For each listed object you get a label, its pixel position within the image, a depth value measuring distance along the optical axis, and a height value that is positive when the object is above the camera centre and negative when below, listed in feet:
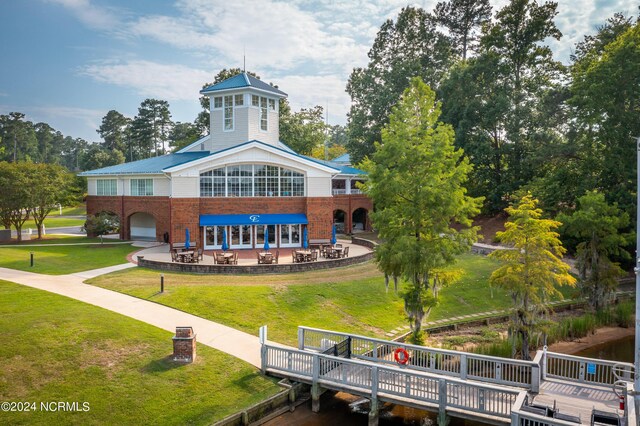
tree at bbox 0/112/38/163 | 346.95 +57.69
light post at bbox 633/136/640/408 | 34.35 -10.06
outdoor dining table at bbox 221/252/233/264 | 84.92 -9.36
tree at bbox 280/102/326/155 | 190.49 +33.03
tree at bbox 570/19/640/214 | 101.86 +21.78
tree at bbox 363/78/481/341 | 52.06 +0.91
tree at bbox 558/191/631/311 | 76.64 -7.18
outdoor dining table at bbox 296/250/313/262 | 89.56 -9.26
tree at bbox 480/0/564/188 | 138.31 +44.28
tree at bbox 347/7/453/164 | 165.37 +51.66
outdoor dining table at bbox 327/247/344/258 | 94.32 -9.54
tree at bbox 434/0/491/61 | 181.57 +76.72
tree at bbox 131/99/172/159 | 312.09 +58.68
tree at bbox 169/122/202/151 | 322.55 +54.74
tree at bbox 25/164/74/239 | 117.97 +5.52
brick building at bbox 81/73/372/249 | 106.01 +5.36
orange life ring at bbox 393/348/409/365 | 47.39 -15.64
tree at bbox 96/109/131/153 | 371.15 +67.39
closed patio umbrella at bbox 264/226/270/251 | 94.84 -6.14
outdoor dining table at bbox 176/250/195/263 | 86.63 -9.22
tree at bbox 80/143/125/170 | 283.18 +31.12
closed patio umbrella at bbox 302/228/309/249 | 107.19 -8.13
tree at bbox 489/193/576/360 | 53.42 -7.56
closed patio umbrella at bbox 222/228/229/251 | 105.19 -6.55
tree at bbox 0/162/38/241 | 114.62 +5.40
